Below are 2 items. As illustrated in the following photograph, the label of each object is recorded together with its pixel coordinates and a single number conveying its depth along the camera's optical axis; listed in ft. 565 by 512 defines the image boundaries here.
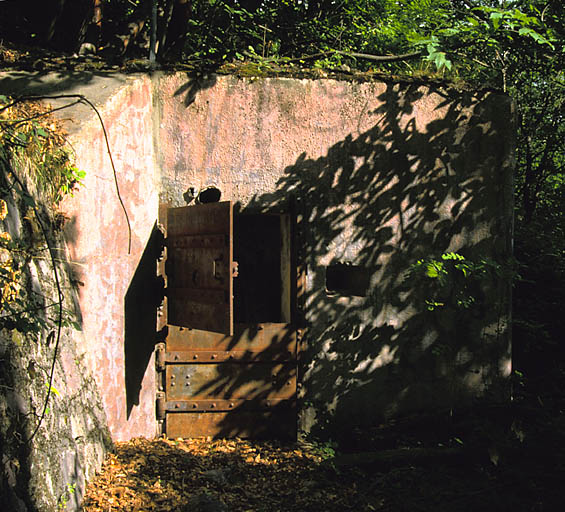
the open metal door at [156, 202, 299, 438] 18.72
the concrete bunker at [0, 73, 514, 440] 18.85
